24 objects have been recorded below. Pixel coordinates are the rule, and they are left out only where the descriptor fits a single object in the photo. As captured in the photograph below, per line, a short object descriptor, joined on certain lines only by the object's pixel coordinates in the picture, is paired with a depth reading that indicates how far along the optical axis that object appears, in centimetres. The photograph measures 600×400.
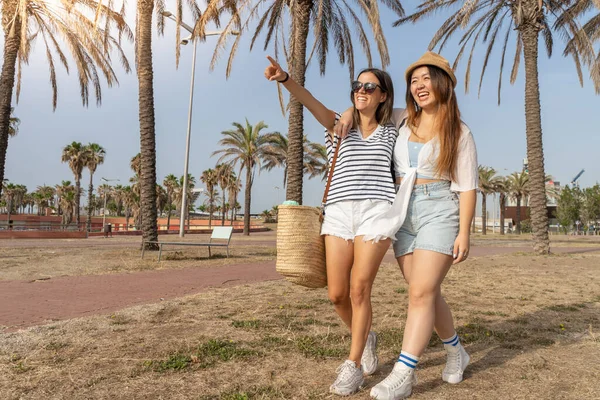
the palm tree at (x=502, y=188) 5347
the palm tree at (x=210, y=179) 6210
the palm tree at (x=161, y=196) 6500
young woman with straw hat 266
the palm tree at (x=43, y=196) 9756
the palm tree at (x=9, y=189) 7631
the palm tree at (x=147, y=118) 1326
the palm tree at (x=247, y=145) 3369
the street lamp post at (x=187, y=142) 2426
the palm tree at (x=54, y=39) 1257
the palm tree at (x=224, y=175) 5681
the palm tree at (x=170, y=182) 7250
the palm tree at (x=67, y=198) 6938
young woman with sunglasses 275
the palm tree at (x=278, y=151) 3422
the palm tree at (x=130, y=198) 6875
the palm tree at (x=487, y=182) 5203
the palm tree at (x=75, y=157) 4897
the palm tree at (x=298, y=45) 1216
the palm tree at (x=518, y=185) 5384
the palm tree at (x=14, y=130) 3259
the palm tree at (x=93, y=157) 4938
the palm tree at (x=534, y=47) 1476
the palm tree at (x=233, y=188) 5870
